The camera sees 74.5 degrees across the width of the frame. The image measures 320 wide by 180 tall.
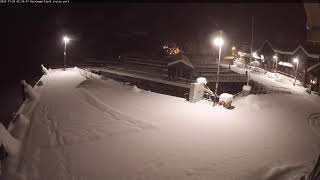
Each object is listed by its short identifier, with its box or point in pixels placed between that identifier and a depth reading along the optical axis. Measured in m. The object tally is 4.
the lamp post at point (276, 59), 30.55
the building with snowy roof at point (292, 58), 24.43
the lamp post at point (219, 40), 12.84
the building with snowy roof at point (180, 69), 25.26
